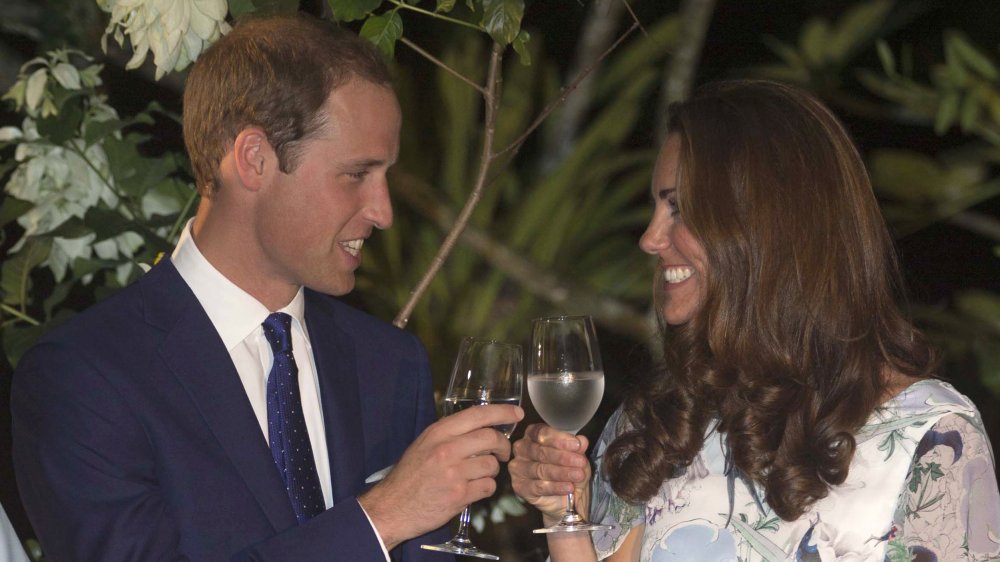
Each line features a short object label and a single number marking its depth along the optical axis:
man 5.10
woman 5.15
